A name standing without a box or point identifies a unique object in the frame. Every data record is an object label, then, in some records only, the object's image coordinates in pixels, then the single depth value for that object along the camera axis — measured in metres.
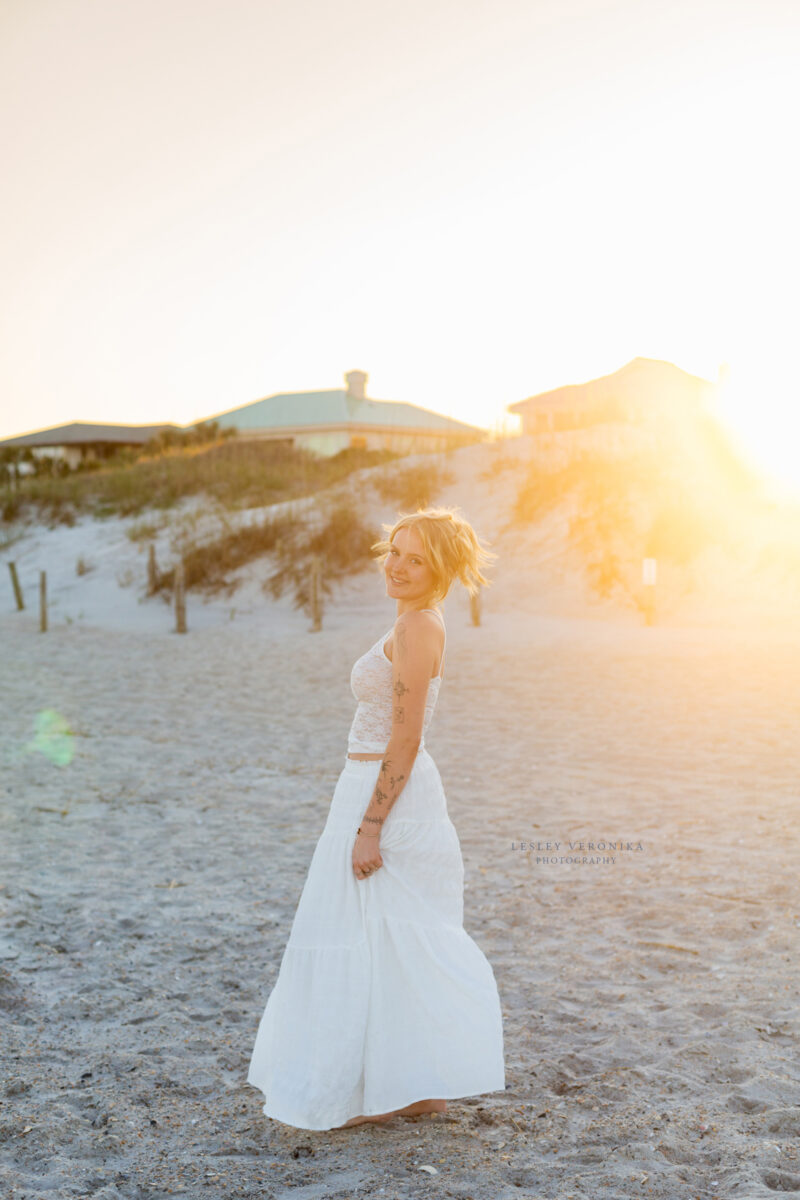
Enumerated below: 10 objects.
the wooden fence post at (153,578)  22.97
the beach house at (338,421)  41.41
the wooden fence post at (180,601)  19.03
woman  2.85
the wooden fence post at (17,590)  22.02
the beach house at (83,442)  48.44
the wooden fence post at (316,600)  18.31
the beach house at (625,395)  32.12
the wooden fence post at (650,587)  17.39
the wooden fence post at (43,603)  19.14
